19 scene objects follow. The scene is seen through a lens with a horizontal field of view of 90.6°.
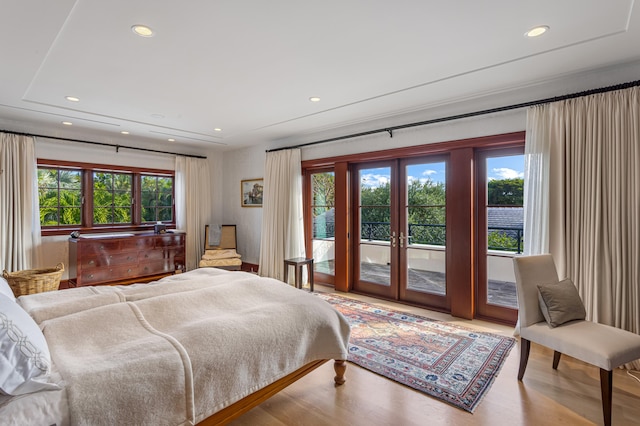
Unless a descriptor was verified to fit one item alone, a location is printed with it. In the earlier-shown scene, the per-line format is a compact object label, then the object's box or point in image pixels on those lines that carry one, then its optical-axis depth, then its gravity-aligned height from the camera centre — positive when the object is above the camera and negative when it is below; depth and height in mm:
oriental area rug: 2393 -1294
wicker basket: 3693 -778
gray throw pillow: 2372 -707
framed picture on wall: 6098 +415
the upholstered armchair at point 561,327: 1995 -849
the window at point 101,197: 4891 +308
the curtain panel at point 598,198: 2684 +117
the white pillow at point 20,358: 1217 -584
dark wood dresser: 4688 -707
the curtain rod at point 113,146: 4393 +1159
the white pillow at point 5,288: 2078 -502
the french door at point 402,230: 4117 -245
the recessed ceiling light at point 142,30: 2148 +1269
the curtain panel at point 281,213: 5316 +2
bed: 1281 -692
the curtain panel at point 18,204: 4180 +148
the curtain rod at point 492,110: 2748 +1100
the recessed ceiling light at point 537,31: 2189 +1273
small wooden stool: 4789 -793
